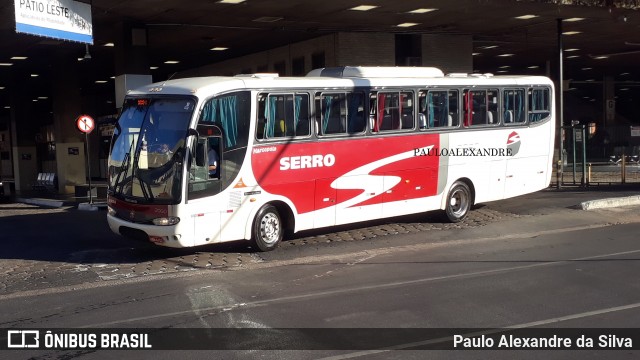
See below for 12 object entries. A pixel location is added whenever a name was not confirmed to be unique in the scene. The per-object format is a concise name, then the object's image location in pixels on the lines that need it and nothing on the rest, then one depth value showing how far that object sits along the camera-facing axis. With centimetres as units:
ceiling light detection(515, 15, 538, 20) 2337
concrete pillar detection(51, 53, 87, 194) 3186
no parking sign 2380
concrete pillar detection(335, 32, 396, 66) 2575
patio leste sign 1527
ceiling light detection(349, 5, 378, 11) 2092
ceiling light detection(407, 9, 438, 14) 2189
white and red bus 1234
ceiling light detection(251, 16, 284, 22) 2235
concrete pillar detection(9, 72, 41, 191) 4234
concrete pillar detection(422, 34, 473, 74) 2756
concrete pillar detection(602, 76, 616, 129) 5488
